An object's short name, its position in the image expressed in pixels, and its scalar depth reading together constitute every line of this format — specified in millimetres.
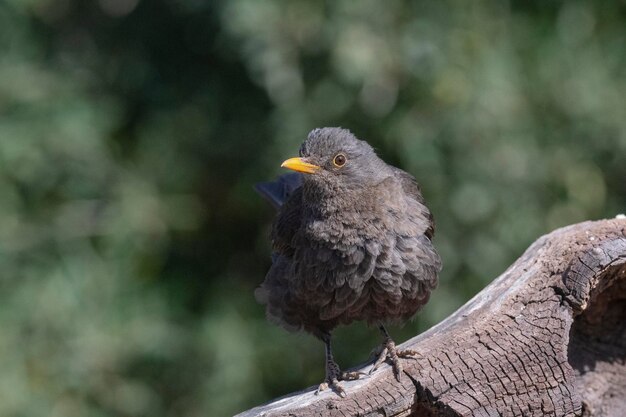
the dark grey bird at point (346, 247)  8852
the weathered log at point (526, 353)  7805
